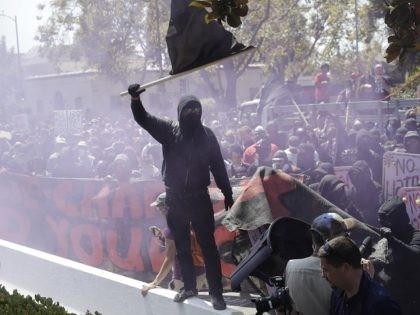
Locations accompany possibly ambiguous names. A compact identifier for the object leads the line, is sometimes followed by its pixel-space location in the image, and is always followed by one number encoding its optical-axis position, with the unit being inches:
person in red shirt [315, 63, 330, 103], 593.8
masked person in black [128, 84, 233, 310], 218.5
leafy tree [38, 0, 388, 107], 940.6
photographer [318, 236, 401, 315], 123.6
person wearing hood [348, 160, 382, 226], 274.2
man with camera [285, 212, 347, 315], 150.0
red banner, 331.9
